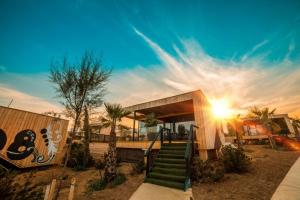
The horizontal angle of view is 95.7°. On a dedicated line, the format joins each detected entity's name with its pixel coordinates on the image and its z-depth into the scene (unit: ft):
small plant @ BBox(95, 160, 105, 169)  33.19
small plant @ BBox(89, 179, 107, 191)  21.73
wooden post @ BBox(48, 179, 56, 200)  13.80
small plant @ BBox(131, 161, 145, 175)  27.25
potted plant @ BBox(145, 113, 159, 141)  41.53
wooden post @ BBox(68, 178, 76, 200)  15.36
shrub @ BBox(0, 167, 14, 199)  10.92
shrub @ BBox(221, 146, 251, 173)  23.37
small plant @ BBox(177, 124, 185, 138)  46.56
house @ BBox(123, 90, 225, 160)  29.30
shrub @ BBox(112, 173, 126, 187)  22.86
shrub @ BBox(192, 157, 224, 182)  20.21
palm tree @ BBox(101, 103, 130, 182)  24.64
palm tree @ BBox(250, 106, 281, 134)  58.70
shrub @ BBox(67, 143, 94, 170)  35.22
